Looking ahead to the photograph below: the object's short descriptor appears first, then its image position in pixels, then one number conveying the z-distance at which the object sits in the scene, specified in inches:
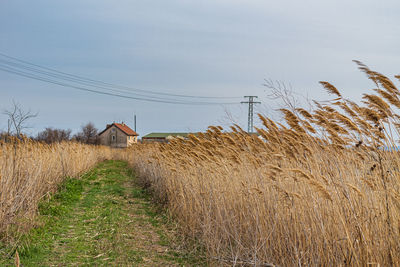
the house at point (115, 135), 2619.3
